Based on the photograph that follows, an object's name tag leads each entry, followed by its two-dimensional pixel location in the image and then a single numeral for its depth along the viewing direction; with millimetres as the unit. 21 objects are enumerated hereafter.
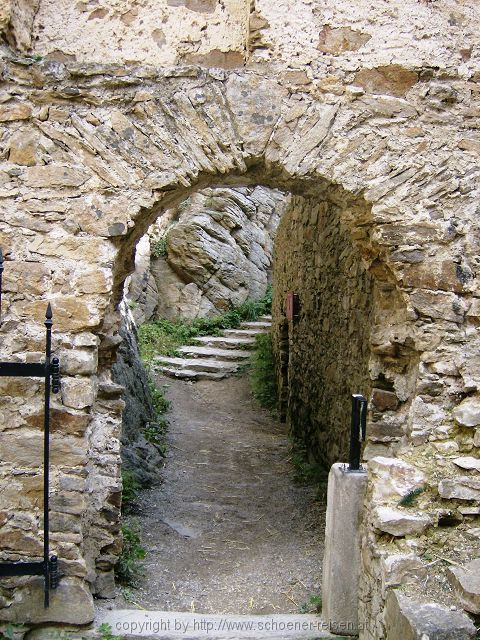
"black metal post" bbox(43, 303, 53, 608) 2840
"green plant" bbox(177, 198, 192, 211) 14734
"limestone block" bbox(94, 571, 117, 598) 3289
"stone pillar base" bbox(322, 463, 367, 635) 3035
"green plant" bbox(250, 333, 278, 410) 9273
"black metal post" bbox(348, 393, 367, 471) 3117
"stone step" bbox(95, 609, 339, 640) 3012
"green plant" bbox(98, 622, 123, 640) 2914
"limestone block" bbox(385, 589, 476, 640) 2213
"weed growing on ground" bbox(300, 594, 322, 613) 3369
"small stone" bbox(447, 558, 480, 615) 2359
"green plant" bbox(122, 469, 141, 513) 4926
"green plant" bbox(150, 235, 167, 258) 14000
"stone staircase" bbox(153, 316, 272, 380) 10164
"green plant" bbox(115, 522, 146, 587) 3652
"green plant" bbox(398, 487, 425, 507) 2826
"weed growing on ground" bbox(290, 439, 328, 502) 5373
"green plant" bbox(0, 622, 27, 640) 2865
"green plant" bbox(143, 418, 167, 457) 6535
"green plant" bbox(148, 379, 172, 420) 8062
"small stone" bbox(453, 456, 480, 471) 2873
